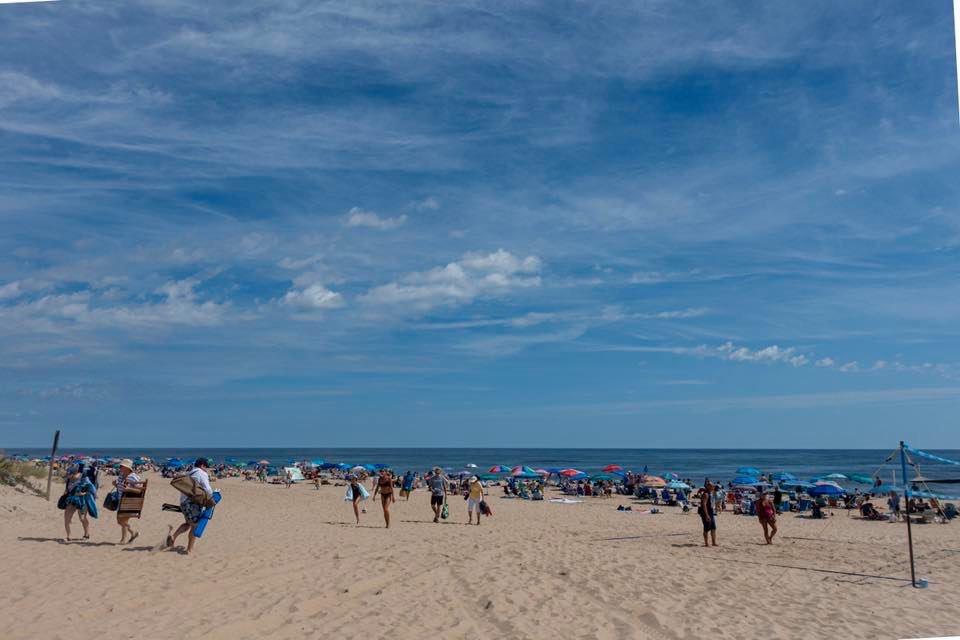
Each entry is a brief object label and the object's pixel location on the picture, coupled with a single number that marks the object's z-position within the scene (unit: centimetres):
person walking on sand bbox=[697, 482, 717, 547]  1280
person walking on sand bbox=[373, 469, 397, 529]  1423
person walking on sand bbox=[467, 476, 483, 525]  1554
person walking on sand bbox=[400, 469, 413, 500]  2351
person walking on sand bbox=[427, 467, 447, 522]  1572
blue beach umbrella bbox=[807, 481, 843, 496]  2561
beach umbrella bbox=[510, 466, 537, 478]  3716
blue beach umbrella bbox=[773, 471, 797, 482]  3507
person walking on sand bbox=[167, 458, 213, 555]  907
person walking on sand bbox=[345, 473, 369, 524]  1561
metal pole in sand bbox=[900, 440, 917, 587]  890
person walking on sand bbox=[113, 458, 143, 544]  985
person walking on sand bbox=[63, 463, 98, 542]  988
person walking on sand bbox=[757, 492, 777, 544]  1354
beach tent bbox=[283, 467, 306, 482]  3644
